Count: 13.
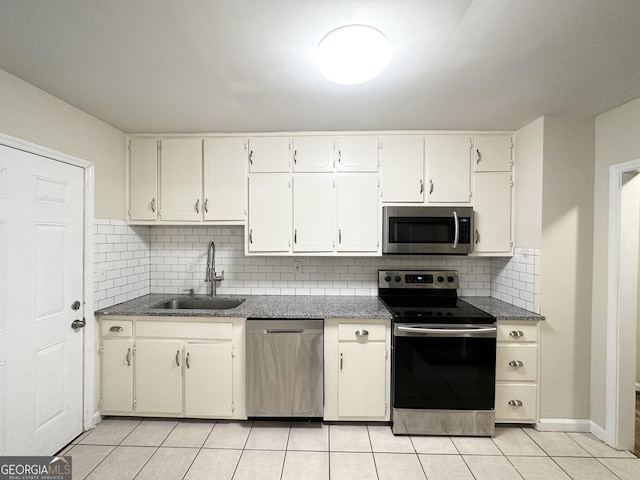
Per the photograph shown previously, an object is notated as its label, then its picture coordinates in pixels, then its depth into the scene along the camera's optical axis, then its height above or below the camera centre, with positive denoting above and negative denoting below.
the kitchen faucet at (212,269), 2.93 -0.33
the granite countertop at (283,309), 2.36 -0.60
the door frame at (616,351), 2.16 -0.81
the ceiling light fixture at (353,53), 1.33 +0.85
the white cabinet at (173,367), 2.40 -1.05
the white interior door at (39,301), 1.76 -0.44
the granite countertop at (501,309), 2.32 -0.59
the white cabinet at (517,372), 2.35 -1.05
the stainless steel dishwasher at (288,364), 2.33 -0.99
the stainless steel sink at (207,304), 2.90 -0.66
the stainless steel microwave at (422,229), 2.62 +0.08
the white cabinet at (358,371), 2.36 -1.05
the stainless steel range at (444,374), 2.26 -1.02
